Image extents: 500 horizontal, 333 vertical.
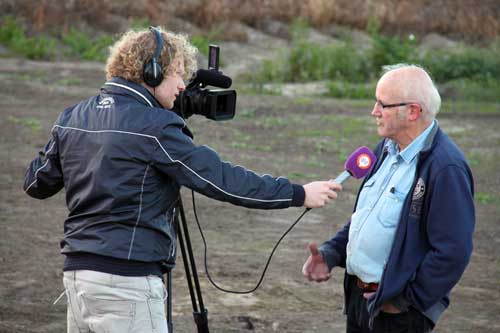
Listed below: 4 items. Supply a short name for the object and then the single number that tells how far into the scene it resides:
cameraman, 6.68
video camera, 7.84
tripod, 7.92
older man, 7.00
